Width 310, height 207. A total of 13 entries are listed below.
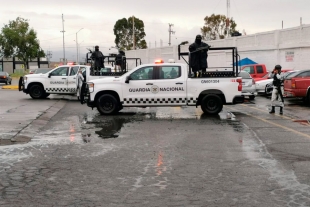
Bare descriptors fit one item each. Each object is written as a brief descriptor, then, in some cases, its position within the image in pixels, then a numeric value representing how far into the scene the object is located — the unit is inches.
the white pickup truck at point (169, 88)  631.8
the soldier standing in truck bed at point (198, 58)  641.6
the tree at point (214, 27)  3117.6
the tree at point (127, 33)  3516.2
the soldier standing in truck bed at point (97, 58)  857.8
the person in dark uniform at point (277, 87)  651.5
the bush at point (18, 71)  3357.8
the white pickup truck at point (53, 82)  943.0
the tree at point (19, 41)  3201.0
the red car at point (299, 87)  780.6
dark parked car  1830.7
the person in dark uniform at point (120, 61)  895.7
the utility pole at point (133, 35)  3291.6
